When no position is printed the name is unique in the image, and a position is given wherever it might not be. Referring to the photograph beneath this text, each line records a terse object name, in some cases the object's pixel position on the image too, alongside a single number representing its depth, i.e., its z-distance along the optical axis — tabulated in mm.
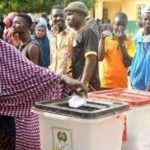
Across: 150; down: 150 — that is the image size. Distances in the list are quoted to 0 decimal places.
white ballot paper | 2977
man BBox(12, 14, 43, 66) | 5121
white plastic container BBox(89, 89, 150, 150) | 3244
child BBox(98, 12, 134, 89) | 5770
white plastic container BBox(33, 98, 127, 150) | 2793
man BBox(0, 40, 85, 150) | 3312
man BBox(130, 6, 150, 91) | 5078
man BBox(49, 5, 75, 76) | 5533
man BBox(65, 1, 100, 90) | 5109
